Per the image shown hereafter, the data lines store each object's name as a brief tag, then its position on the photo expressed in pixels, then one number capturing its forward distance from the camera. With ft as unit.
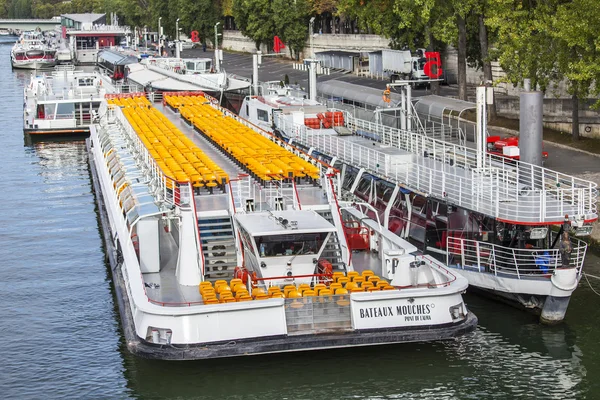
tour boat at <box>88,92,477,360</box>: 95.61
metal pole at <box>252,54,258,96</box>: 249.14
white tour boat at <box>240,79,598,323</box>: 110.11
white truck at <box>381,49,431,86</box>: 289.74
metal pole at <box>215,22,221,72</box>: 300.01
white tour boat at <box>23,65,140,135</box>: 258.98
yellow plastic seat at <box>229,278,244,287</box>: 101.19
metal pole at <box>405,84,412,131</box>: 160.86
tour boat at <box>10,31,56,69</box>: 510.99
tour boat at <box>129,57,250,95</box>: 283.59
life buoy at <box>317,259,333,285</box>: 104.42
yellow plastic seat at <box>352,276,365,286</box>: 103.45
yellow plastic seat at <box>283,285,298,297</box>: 98.69
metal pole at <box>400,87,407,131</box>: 165.99
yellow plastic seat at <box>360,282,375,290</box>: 101.55
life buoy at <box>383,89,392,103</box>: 174.48
